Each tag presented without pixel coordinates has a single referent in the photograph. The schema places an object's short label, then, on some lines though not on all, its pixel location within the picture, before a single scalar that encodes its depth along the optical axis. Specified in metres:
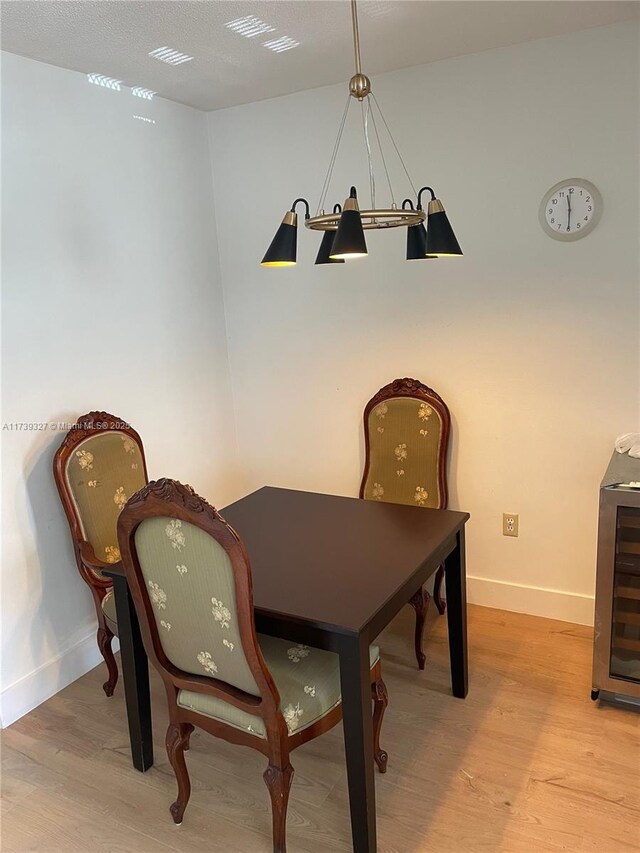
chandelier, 1.73
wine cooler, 2.34
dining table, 1.78
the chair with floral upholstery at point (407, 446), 3.07
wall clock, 2.66
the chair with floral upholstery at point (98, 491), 2.64
